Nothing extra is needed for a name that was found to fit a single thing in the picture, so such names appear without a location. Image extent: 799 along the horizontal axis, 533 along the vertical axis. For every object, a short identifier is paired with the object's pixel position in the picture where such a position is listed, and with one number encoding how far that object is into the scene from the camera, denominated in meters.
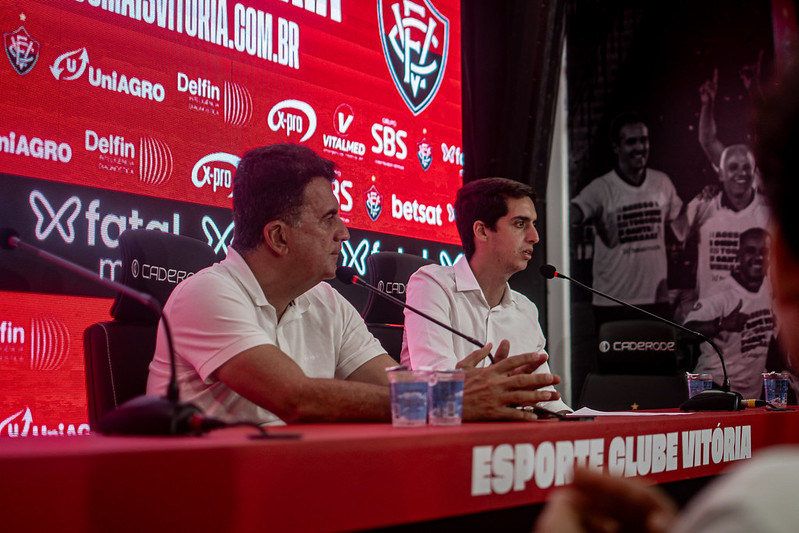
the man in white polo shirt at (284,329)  1.43
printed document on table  1.92
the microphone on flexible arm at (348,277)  2.10
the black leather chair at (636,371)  3.42
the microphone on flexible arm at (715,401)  2.07
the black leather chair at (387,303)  2.72
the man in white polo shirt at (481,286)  2.55
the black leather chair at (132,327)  1.83
